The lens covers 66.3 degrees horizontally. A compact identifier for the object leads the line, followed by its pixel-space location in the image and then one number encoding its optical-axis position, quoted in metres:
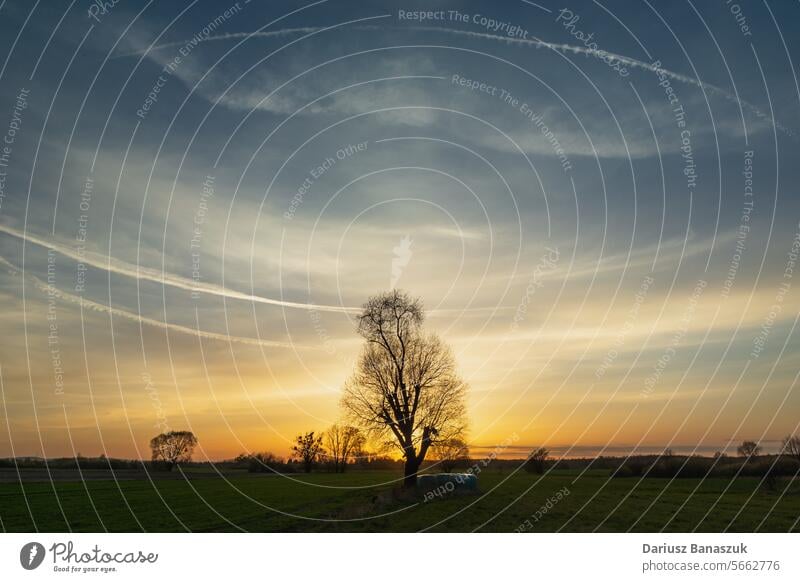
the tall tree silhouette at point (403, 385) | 34.22
